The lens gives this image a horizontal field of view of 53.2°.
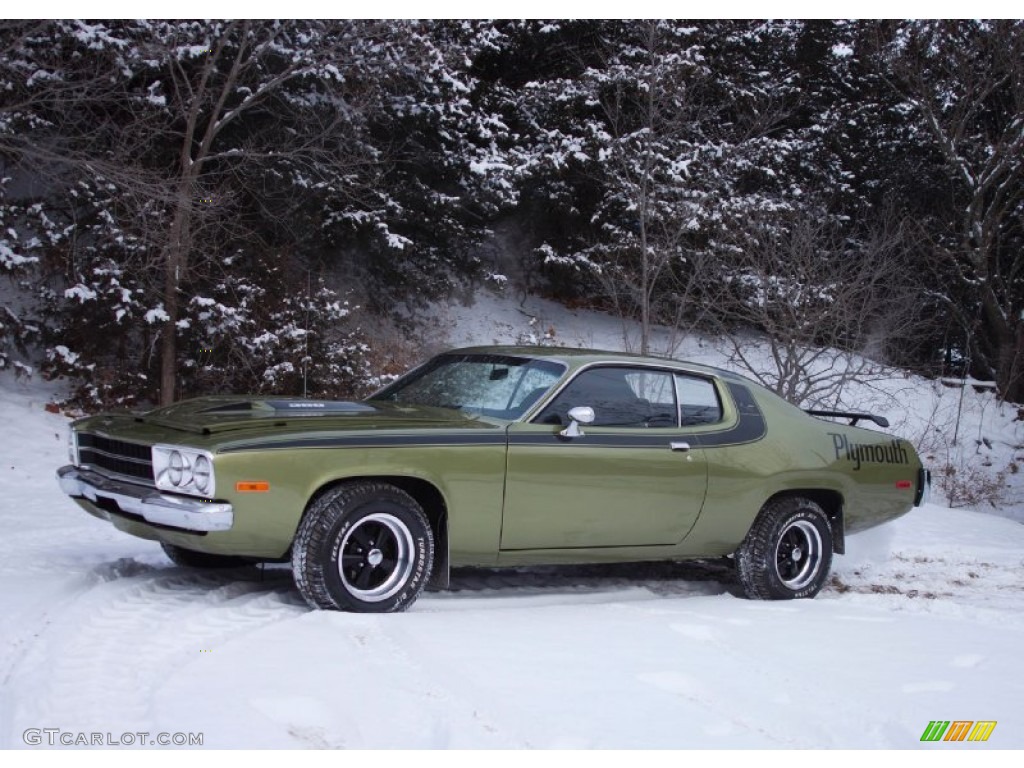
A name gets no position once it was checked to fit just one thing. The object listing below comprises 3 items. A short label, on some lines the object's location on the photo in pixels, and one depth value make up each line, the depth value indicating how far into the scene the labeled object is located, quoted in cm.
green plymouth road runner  507
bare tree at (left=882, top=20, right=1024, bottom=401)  2361
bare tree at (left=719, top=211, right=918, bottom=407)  1477
